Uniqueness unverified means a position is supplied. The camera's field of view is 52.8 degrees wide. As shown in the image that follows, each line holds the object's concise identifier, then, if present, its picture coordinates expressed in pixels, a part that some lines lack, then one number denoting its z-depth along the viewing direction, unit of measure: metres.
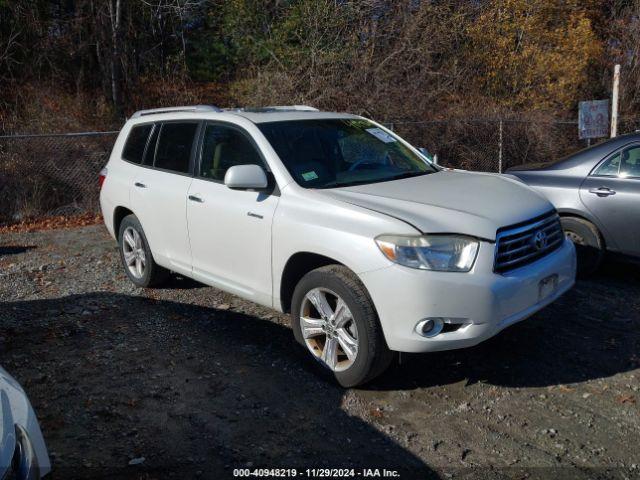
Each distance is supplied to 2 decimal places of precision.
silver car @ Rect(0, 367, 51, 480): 2.49
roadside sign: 11.01
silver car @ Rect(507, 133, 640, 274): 6.20
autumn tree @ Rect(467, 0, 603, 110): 17.88
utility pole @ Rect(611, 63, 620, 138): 10.66
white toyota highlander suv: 3.93
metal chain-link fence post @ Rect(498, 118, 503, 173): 13.10
